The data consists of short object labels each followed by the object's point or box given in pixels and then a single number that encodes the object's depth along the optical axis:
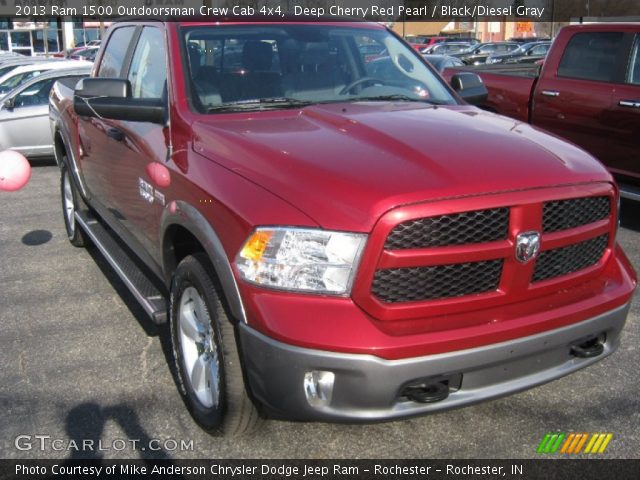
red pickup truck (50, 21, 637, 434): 2.51
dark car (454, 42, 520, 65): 29.89
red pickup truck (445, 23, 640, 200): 6.48
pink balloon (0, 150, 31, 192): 5.39
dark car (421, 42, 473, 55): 33.62
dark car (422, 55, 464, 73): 16.52
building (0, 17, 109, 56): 45.47
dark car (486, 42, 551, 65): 28.80
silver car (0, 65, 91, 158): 10.62
